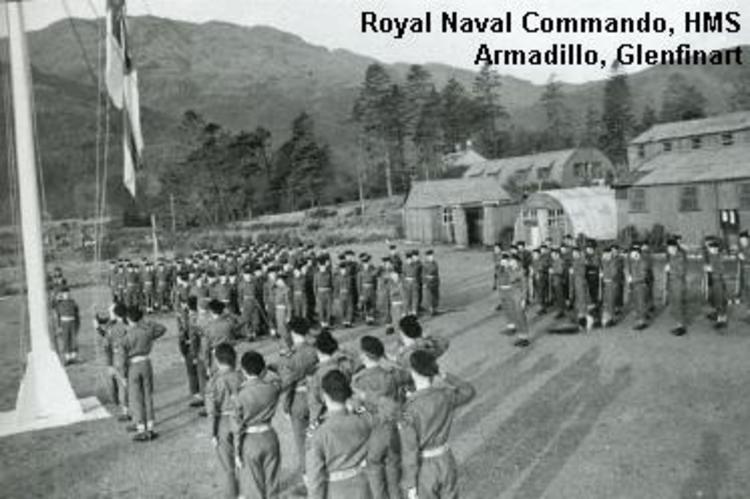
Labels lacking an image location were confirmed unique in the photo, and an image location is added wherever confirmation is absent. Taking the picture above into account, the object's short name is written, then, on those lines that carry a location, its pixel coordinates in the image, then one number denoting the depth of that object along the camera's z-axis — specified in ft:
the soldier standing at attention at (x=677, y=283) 50.11
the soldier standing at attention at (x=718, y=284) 49.96
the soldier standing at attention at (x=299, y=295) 59.88
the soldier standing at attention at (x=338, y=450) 18.34
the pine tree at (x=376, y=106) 245.86
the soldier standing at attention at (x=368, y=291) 62.18
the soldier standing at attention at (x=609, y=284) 53.47
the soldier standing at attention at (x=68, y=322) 55.21
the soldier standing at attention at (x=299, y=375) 27.14
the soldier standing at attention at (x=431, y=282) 61.98
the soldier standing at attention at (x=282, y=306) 52.85
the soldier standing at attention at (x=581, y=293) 53.72
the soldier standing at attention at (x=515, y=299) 50.57
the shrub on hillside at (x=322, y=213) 198.18
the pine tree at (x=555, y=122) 332.19
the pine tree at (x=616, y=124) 278.87
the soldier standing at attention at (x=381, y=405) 19.92
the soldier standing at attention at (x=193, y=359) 41.14
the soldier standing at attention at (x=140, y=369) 34.42
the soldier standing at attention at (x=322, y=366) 24.88
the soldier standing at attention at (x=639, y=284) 52.06
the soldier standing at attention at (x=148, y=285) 77.46
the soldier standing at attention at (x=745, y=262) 51.46
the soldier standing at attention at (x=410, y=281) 60.44
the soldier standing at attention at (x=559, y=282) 59.52
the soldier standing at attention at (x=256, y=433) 22.89
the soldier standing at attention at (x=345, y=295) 61.52
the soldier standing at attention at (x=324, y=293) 60.29
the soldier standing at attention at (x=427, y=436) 19.85
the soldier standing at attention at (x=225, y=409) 25.49
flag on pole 41.50
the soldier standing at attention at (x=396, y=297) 55.01
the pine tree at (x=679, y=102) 323.68
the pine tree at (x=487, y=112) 297.53
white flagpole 38.81
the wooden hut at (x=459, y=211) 130.11
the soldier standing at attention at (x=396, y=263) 59.21
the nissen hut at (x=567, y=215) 108.17
